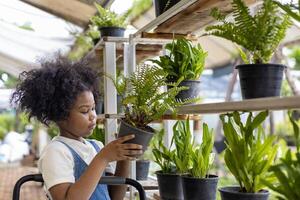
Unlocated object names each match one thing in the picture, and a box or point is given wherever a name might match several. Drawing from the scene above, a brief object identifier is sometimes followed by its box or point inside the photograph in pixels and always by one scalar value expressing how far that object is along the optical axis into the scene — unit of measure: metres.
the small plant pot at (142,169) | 2.72
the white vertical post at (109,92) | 2.53
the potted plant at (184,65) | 1.94
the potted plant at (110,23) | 3.16
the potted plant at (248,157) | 1.34
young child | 1.57
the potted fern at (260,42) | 1.26
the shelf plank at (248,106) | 1.01
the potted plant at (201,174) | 1.66
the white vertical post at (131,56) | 2.37
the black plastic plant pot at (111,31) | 3.15
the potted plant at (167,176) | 1.93
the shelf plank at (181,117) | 1.93
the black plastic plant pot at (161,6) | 2.00
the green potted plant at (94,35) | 3.63
